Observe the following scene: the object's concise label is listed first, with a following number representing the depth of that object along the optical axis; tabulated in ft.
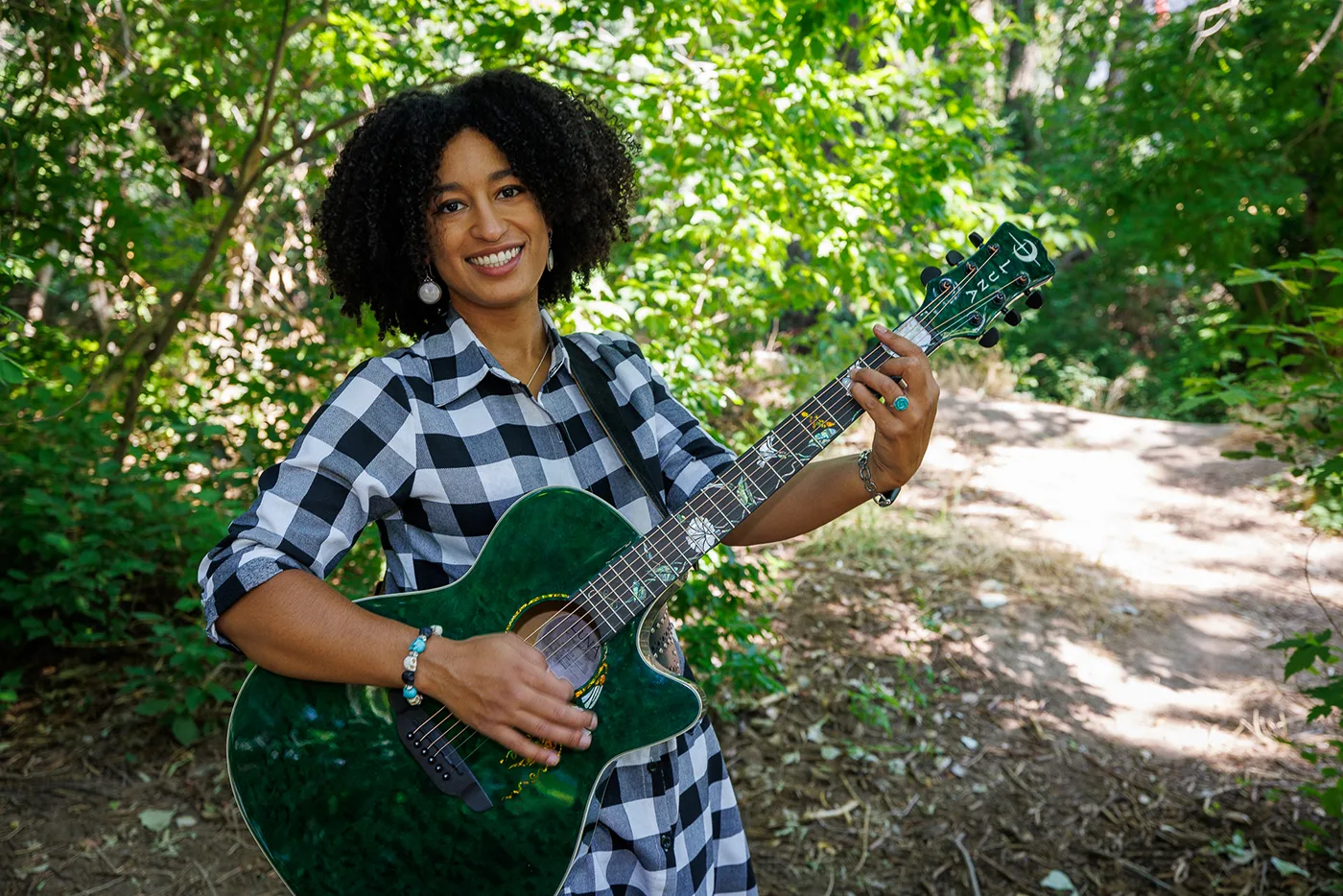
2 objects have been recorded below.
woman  4.56
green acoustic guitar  4.64
